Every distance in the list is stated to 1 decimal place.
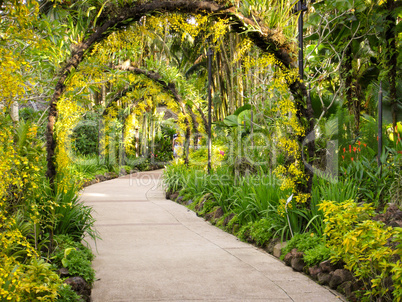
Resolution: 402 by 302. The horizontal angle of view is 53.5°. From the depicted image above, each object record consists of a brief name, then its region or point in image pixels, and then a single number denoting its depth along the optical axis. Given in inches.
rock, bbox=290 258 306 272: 177.3
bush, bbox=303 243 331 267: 166.1
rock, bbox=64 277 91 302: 137.9
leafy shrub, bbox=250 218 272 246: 217.8
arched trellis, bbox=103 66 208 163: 431.2
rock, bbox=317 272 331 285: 158.0
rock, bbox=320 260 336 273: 161.5
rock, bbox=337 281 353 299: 143.6
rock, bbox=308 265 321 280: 165.4
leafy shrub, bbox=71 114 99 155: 647.1
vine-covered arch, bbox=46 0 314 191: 187.2
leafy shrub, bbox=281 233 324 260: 180.2
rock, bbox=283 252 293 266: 184.7
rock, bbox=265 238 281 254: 210.2
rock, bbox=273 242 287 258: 200.5
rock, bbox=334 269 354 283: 151.7
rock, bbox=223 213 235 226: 273.4
